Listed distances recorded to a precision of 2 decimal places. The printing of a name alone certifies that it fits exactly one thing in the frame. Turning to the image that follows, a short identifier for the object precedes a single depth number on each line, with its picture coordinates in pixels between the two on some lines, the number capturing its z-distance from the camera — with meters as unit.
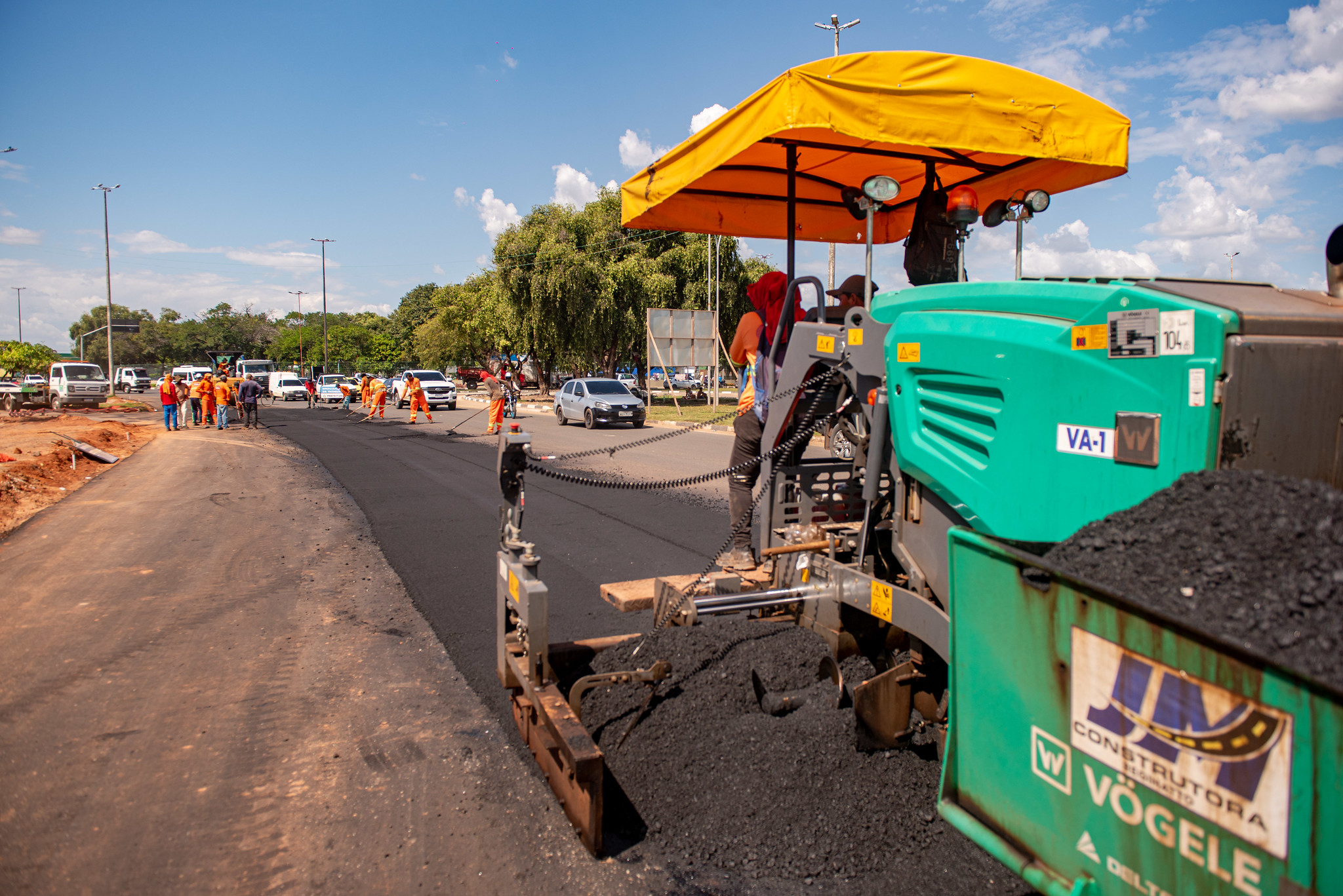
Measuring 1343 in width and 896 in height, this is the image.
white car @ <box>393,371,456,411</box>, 33.06
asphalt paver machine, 2.04
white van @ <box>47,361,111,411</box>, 34.78
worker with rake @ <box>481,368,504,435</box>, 20.69
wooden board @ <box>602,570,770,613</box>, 4.32
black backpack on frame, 4.28
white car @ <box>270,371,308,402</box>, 44.59
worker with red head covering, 5.01
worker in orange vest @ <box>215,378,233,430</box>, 23.09
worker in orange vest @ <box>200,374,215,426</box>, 24.44
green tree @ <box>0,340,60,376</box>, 40.75
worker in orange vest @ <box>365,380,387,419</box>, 28.00
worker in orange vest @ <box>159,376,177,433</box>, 22.41
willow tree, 35.16
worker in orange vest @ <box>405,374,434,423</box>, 25.34
